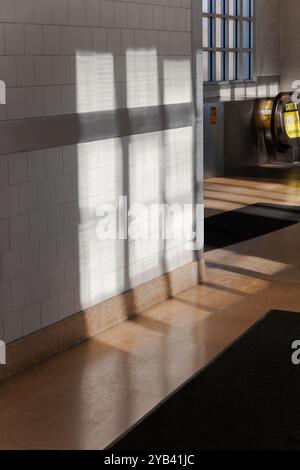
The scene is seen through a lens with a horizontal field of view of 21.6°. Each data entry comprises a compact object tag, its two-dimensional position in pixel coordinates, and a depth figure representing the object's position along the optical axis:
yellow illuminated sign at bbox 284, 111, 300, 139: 15.01
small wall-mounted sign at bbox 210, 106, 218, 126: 13.66
